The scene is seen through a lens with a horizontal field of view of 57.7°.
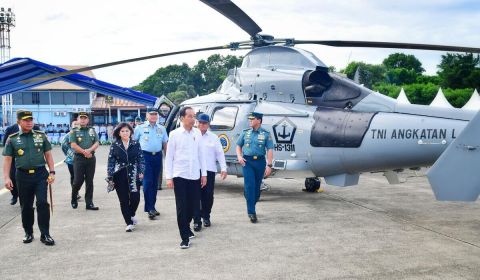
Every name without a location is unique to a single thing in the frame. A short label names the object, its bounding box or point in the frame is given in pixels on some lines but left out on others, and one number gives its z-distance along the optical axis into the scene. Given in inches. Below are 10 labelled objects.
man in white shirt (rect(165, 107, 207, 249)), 211.5
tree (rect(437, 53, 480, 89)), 1631.4
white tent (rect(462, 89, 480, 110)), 653.3
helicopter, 273.0
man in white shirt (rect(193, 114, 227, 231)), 245.9
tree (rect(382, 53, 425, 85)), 2778.1
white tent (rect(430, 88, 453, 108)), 697.2
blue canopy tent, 414.6
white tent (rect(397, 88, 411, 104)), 775.1
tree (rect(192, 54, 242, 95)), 2898.6
